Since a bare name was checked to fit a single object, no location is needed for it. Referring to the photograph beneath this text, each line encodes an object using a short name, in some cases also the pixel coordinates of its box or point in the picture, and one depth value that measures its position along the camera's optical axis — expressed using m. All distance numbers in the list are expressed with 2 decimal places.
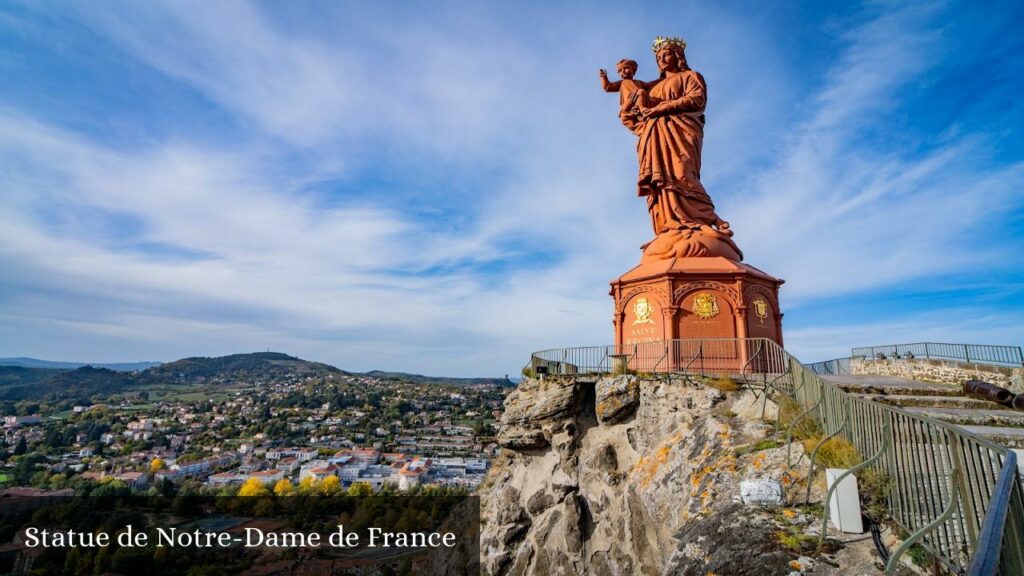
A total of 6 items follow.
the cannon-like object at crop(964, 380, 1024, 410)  8.72
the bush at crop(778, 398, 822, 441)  6.98
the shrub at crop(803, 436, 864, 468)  5.51
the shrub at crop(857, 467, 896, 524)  4.71
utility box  4.49
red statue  14.77
